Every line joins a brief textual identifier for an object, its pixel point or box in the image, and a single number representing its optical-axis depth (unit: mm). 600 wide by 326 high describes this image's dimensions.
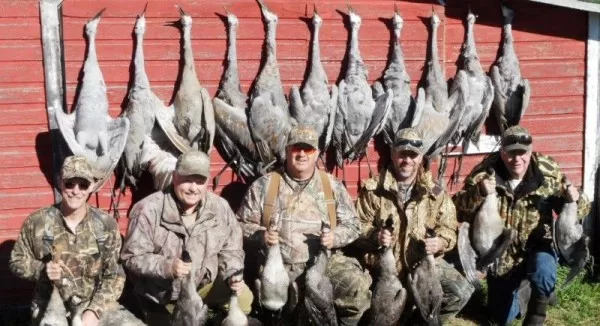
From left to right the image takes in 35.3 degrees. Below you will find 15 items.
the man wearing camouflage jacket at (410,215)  7551
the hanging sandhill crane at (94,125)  7703
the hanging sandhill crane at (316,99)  8297
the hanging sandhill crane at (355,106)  8438
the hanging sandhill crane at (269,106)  8185
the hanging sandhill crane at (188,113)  8023
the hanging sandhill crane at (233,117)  8156
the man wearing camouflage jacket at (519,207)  7828
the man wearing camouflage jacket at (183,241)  6805
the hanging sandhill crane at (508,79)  8875
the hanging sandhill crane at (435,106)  8602
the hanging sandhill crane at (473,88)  8750
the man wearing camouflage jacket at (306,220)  7312
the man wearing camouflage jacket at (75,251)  6508
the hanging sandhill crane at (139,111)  7887
